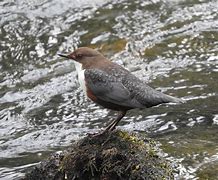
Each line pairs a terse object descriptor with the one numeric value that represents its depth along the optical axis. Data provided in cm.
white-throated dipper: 845
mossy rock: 798
